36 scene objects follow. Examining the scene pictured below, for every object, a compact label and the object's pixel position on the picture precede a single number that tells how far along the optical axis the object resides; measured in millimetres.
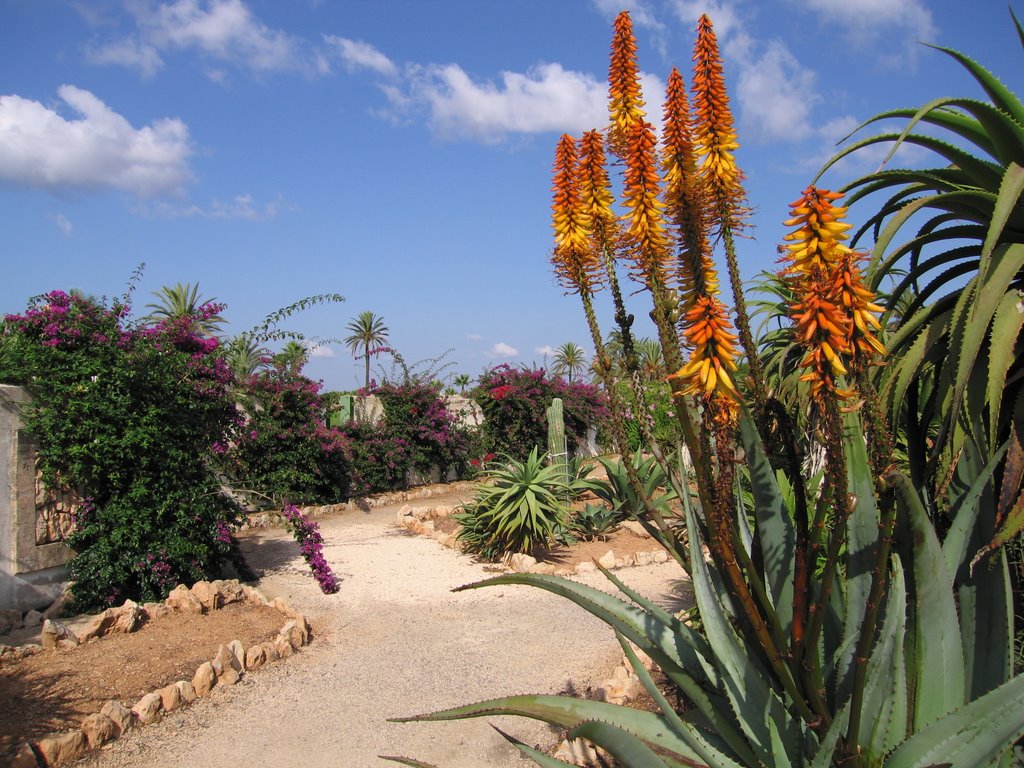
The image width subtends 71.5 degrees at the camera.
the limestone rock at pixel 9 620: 5746
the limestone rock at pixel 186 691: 4758
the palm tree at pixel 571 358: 44750
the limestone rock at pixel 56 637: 5352
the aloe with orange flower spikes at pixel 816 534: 1592
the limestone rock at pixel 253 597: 6871
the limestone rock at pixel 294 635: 5879
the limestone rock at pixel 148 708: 4449
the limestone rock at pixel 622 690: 4191
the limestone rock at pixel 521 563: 8312
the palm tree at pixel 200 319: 8047
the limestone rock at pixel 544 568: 8080
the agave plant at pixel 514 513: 8969
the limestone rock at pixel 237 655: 5309
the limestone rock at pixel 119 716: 4270
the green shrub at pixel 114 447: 6441
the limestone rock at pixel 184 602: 6371
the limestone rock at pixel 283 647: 5691
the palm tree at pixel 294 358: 13047
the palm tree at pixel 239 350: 8805
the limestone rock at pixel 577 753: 3605
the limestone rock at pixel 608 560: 8367
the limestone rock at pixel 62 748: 3852
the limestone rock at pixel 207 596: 6457
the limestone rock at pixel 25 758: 3652
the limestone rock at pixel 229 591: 6695
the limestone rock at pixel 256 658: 5391
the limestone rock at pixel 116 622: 5637
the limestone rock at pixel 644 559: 8562
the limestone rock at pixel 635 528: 9976
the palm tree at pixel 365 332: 49438
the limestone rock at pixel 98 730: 4086
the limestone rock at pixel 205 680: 4902
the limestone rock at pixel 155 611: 6148
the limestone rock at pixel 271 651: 5578
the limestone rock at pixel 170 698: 4629
